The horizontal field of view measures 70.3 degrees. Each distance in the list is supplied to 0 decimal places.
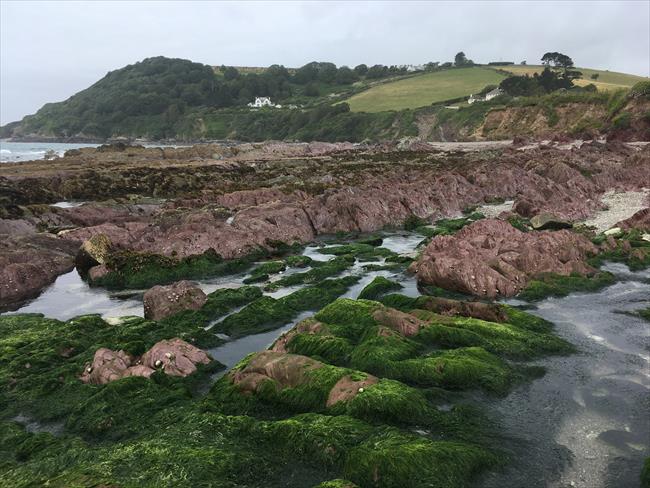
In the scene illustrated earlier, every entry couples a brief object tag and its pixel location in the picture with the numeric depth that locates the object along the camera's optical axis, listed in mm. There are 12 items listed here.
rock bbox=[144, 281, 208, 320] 14758
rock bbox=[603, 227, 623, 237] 21703
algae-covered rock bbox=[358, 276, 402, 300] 15953
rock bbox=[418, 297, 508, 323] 13109
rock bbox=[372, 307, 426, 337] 12242
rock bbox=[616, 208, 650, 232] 22030
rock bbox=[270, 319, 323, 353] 11564
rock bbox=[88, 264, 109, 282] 18875
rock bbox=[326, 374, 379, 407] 8785
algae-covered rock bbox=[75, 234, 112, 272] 19672
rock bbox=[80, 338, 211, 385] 10469
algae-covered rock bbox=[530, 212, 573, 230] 23938
